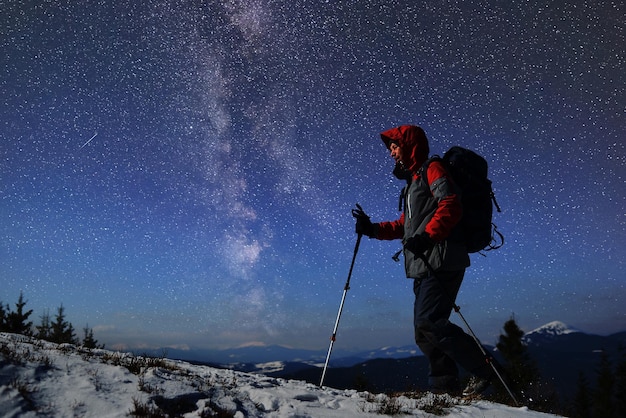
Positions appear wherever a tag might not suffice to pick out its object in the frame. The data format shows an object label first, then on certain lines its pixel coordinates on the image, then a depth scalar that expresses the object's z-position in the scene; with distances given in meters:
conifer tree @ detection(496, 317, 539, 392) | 35.78
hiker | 4.53
